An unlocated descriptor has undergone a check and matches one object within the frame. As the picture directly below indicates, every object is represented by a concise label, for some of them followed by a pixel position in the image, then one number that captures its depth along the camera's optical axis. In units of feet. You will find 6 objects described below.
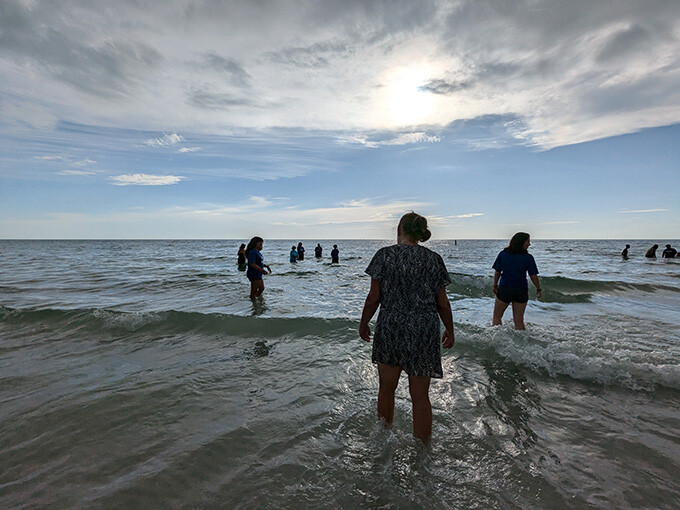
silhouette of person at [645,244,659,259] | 98.94
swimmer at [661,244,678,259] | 97.81
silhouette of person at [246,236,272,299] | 33.96
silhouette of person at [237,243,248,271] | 63.44
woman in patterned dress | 9.56
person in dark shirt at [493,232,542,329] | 21.04
